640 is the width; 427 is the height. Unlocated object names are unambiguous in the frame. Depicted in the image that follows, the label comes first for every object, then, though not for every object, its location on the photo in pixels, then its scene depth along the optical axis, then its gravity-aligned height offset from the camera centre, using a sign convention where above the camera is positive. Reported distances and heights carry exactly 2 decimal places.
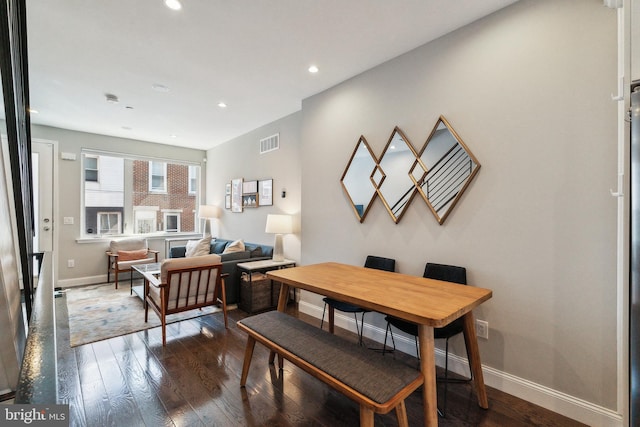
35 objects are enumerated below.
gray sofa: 3.76 -0.69
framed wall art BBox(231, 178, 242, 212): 5.36 +0.33
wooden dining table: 1.42 -0.52
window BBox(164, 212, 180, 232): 6.09 -0.20
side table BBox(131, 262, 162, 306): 3.62 -0.81
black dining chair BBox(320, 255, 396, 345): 2.50 -0.56
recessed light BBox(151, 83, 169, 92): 3.22 +1.47
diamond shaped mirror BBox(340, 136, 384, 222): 2.87 +0.34
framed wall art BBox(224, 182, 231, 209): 5.74 +0.33
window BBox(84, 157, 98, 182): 5.21 +0.83
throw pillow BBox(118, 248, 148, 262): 4.98 -0.77
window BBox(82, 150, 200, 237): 5.28 +0.35
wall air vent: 4.52 +1.13
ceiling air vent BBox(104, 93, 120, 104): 3.52 +1.47
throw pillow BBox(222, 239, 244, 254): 4.25 -0.55
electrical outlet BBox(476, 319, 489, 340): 2.11 -0.91
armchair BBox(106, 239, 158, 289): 4.82 -0.77
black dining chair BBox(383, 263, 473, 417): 1.90 -0.81
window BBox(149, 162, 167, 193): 5.90 +0.77
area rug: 3.01 -1.28
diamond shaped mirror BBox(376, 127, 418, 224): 2.55 +0.33
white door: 4.58 +0.35
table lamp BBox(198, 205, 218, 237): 5.94 +0.00
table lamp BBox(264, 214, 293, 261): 3.86 -0.19
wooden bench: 1.31 -0.84
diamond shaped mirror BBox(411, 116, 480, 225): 2.23 +0.33
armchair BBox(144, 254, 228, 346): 2.77 -0.78
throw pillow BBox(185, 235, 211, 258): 4.65 -0.61
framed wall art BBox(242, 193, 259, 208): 4.93 +0.20
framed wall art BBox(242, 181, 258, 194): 4.96 +0.45
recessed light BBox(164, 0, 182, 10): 1.95 +1.47
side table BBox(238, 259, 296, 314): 3.60 -1.02
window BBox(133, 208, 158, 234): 5.70 -0.18
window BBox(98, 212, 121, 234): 5.35 -0.18
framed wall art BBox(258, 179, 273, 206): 4.62 +0.33
